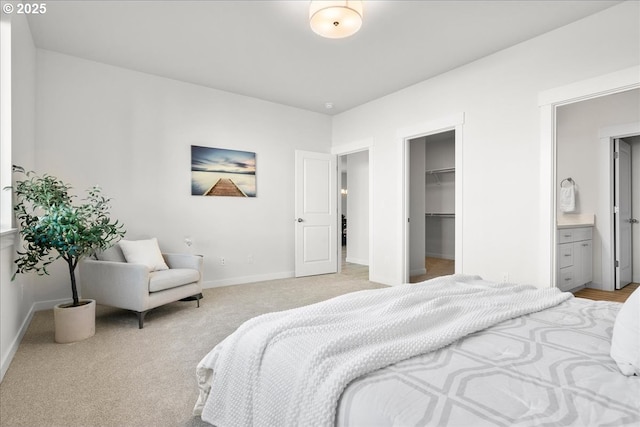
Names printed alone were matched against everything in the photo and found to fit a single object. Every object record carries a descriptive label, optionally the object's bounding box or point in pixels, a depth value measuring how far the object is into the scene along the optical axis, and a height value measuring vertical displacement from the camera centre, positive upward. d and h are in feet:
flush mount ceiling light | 7.87 +4.66
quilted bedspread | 2.64 -1.56
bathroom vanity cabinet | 13.25 -1.89
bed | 2.77 -1.56
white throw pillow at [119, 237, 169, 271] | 11.78 -1.50
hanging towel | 15.43 +0.57
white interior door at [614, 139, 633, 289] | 14.61 -0.02
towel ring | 15.60 +1.41
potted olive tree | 8.55 -0.60
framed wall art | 15.25 +1.86
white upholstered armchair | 10.19 -2.25
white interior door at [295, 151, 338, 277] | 18.13 -0.13
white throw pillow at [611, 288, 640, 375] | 3.22 -1.29
